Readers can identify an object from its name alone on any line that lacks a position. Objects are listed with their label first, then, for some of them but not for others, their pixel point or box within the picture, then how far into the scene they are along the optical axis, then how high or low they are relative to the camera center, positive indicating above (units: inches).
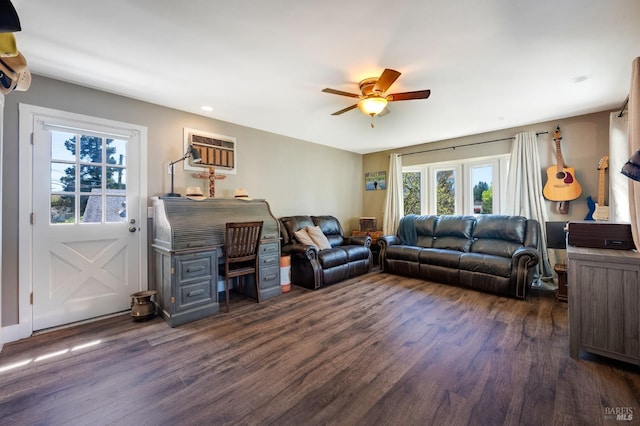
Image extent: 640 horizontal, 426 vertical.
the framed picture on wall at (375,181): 232.1 +28.7
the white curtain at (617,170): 122.7 +20.5
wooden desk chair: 118.5 -17.1
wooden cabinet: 72.6 -25.3
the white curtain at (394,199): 217.2 +11.5
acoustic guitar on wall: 145.4 +17.4
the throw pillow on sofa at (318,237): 168.1 -15.9
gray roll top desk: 106.1 -17.1
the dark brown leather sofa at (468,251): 133.6 -22.9
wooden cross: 138.4 +18.8
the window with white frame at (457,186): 179.6 +19.8
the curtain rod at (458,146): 158.4 +47.7
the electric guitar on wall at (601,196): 131.0 +8.6
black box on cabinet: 80.3 -6.8
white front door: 99.8 -3.0
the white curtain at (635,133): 73.3 +22.4
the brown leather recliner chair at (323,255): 150.2 -25.5
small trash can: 145.0 -33.4
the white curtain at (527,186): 153.9 +16.3
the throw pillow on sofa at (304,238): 164.2 -15.6
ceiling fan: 95.3 +43.6
